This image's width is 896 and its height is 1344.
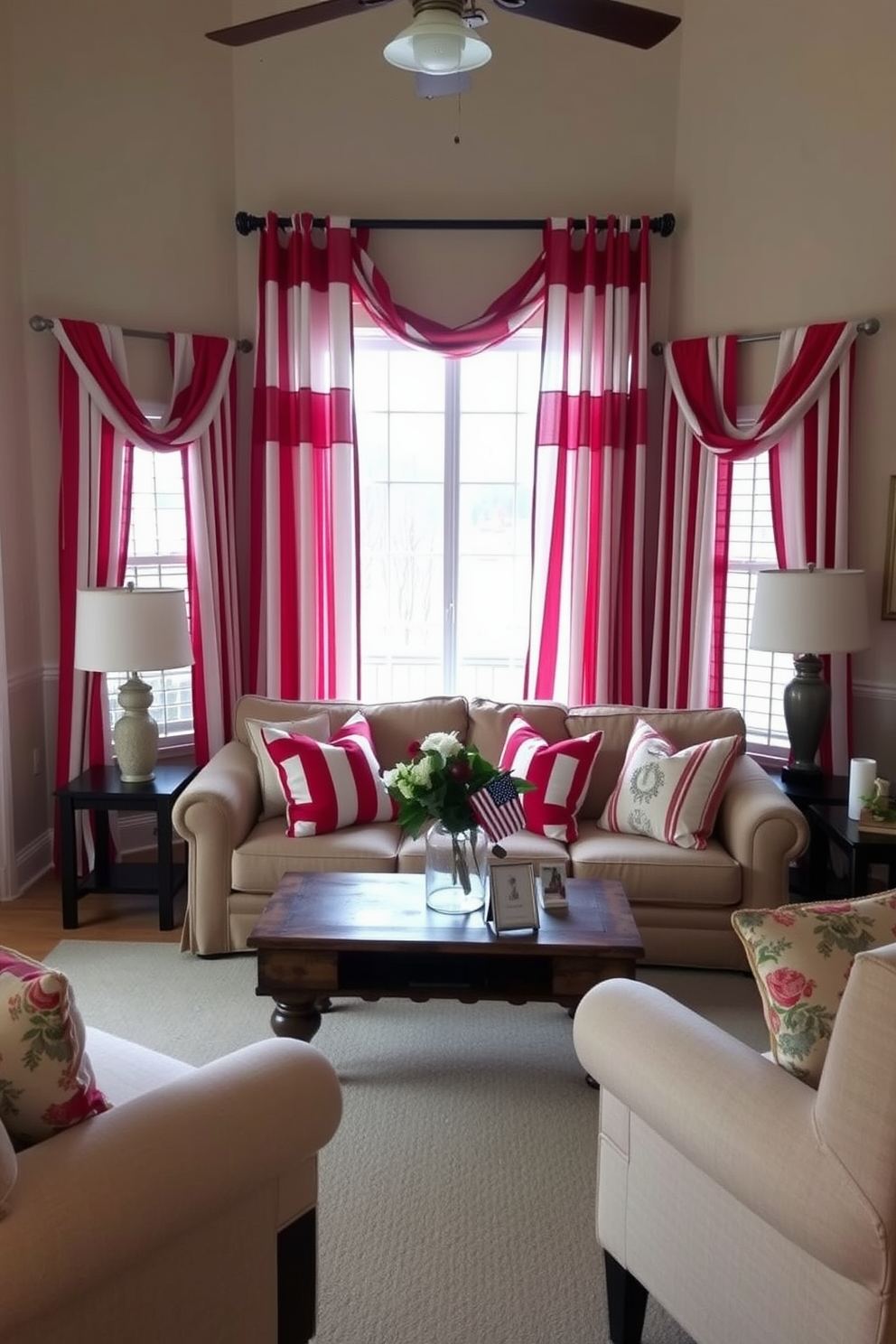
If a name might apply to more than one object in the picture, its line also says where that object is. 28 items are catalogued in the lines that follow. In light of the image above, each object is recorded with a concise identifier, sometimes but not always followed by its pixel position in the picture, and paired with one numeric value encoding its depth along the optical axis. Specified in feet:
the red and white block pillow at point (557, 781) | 12.80
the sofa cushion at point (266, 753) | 13.33
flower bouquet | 9.73
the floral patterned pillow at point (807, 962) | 5.89
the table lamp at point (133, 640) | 13.41
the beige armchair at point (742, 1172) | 5.11
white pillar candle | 12.73
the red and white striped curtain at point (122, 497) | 14.74
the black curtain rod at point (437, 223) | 15.52
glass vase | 10.15
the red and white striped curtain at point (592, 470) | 15.62
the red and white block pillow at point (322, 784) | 12.69
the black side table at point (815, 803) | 13.53
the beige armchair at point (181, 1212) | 4.85
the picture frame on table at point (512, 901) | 9.71
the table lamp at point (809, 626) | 13.56
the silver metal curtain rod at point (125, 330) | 14.49
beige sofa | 12.06
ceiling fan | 8.43
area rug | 7.32
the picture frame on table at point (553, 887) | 10.30
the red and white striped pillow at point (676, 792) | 12.45
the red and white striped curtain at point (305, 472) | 15.69
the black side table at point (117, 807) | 13.35
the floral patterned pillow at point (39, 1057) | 5.20
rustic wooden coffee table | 9.55
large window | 16.52
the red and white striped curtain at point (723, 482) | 14.60
